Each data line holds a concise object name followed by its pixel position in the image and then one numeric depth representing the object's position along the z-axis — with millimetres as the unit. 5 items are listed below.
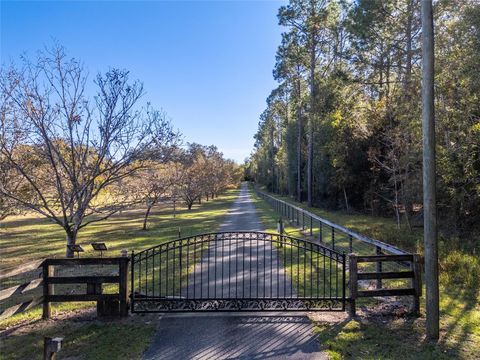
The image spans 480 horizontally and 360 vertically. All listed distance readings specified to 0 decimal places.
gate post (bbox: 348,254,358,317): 5395
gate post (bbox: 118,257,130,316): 5457
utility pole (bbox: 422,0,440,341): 4492
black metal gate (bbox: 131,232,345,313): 5578
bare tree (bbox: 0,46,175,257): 8023
